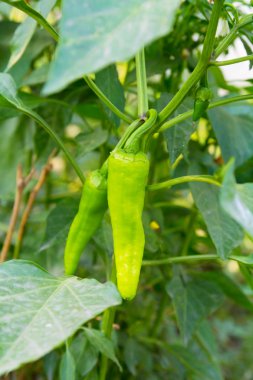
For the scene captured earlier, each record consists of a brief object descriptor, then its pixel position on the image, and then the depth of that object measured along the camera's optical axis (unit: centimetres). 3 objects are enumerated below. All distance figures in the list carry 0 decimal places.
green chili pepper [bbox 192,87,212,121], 67
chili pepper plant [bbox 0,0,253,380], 56
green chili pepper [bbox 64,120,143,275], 68
